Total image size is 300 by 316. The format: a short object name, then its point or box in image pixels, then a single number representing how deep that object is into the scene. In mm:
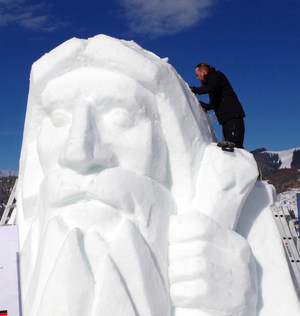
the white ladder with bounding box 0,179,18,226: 4348
